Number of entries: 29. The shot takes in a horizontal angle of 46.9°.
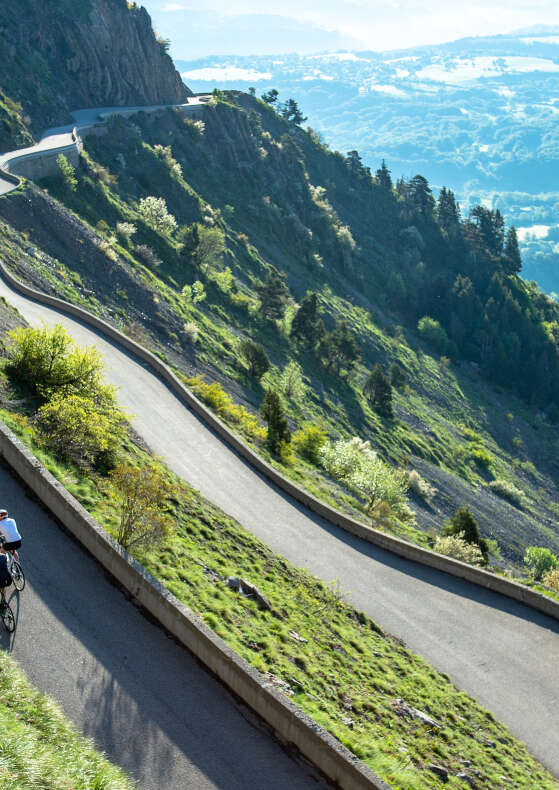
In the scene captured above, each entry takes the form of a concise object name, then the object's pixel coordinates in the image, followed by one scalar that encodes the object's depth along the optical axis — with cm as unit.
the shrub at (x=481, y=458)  7608
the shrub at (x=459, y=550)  3050
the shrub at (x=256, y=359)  5441
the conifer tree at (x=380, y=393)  7062
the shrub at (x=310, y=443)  4112
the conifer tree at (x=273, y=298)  7056
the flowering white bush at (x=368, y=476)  3556
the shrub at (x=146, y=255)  6269
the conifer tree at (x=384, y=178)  13975
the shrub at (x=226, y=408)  3634
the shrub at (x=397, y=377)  8325
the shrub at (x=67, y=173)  6284
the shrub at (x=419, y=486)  5303
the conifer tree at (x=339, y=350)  7275
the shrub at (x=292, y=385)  5734
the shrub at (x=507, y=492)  7038
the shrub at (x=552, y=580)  3346
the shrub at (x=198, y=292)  6319
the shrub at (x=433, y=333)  11125
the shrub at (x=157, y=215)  7081
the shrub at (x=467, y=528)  3369
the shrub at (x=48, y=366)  2236
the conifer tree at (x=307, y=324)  7244
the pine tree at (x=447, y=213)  13800
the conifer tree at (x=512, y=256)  13449
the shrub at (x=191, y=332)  5247
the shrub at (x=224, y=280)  7181
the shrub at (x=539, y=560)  4926
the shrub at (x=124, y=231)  6291
